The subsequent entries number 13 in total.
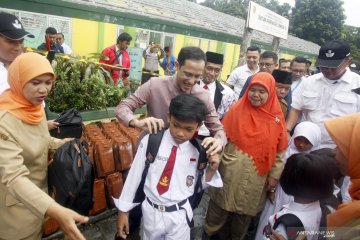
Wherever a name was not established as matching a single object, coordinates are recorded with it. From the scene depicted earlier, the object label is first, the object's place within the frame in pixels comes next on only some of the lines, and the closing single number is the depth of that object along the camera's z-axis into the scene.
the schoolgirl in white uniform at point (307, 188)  1.89
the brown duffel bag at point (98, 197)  2.98
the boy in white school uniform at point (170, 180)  1.90
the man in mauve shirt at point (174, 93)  2.21
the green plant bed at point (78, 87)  3.60
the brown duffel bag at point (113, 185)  3.04
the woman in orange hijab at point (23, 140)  1.45
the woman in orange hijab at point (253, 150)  2.59
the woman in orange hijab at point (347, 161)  1.38
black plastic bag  2.56
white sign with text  6.07
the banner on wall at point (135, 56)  7.63
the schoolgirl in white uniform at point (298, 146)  2.62
